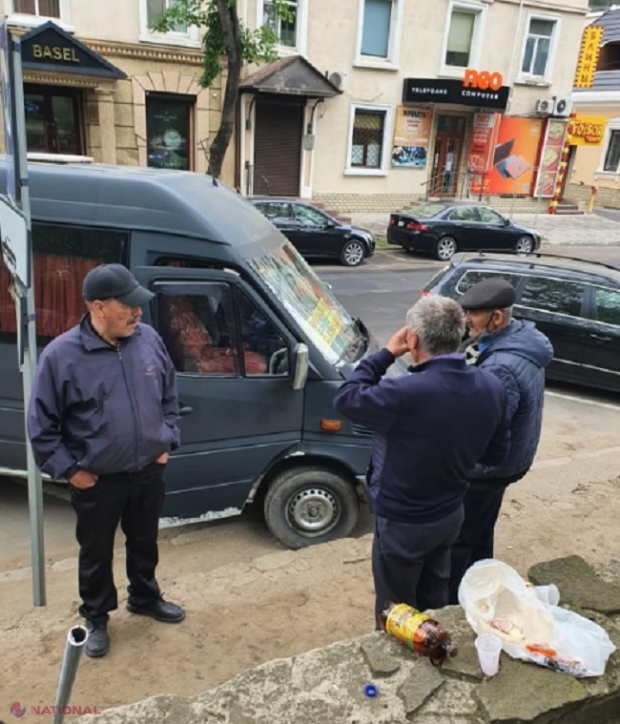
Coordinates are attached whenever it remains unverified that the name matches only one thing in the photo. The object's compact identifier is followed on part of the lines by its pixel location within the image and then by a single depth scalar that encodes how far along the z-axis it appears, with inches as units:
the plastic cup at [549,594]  98.0
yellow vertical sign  1014.4
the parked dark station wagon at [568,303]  319.6
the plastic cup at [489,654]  81.3
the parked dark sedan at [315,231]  573.6
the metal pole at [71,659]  63.7
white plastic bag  83.8
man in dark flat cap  124.6
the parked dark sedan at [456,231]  653.9
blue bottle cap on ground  78.4
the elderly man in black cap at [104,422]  113.5
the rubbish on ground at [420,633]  83.2
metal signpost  102.6
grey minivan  158.6
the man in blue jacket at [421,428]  99.0
